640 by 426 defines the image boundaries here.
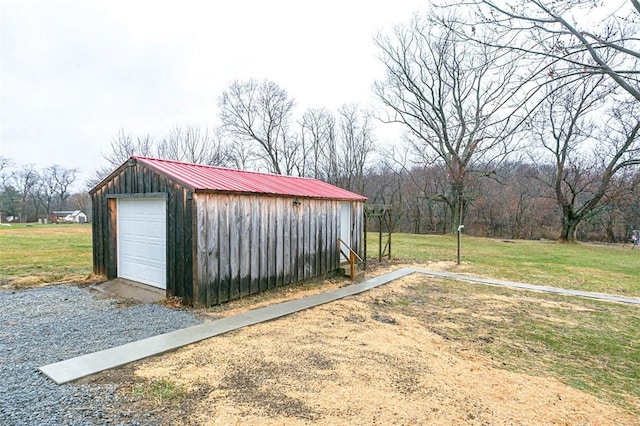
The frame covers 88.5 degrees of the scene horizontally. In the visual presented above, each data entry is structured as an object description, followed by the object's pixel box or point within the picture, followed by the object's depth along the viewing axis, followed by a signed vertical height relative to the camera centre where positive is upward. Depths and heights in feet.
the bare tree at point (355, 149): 90.38 +16.73
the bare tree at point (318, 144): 91.76 +18.40
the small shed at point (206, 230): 18.06 -1.29
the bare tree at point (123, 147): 88.38 +17.05
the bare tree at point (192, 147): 90.07 +17.37
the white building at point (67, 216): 151.94 -3.05
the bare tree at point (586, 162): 57.47 +8.85
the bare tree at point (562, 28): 10.23 +6.02
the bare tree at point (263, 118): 92.79 +26.11
